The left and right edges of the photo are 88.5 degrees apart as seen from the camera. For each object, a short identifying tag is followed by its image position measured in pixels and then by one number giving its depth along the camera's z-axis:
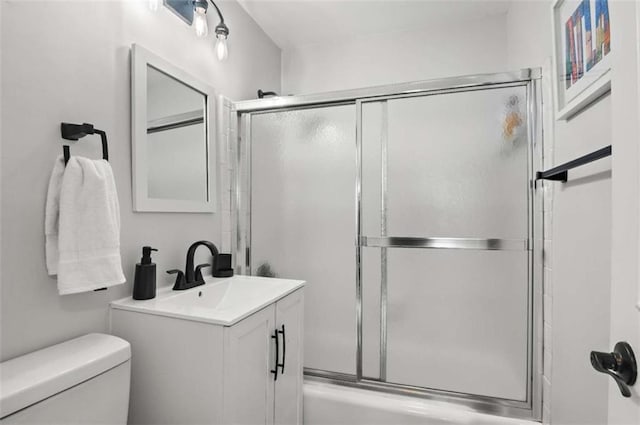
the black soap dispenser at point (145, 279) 1.21
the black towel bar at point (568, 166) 0.79
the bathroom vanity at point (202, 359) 0.99
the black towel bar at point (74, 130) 1.03
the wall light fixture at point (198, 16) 1.45
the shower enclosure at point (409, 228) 1.54
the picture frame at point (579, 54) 0.84
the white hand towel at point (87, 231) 0.95
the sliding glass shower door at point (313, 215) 1.83
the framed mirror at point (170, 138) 1.29
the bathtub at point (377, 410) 1.52
